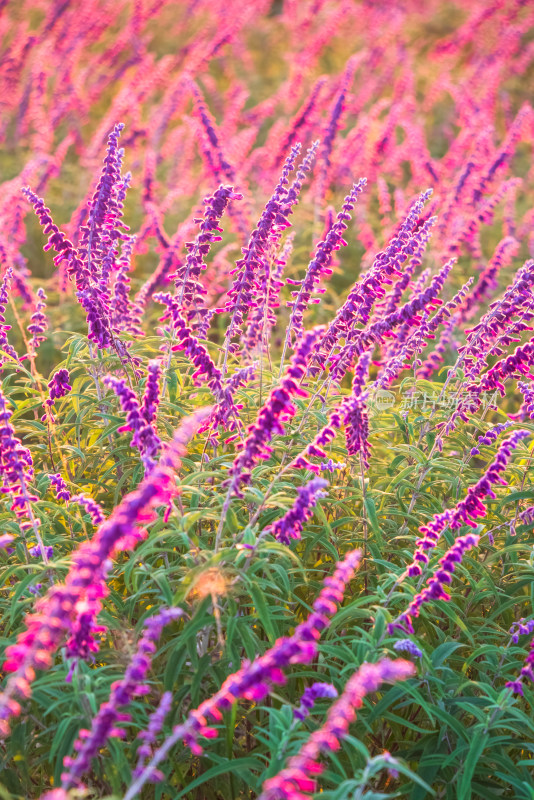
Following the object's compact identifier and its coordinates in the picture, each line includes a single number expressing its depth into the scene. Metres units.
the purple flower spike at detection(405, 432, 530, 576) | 3.05
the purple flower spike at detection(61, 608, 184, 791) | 2.12
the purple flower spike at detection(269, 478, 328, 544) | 2.78
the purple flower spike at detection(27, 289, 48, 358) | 4.31
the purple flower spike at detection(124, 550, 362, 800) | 2.11
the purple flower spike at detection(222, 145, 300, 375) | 3.89
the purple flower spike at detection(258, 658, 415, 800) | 2.00
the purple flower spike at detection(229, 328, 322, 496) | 2.80
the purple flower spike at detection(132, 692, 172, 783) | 2.06
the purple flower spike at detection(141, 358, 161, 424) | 3.03
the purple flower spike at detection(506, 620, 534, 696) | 2.75
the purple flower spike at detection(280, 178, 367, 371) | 3.90
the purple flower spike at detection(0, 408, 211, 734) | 2.03
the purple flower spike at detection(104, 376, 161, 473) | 2.86
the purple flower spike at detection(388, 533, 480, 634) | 2.93
